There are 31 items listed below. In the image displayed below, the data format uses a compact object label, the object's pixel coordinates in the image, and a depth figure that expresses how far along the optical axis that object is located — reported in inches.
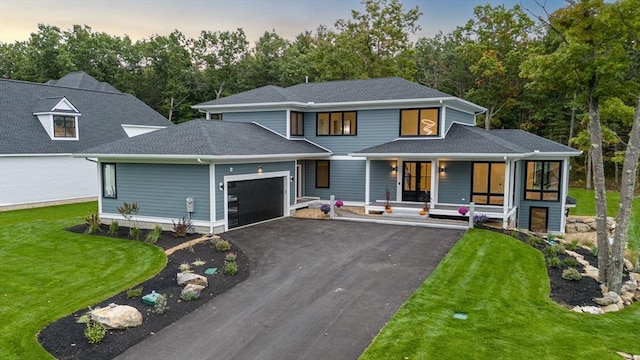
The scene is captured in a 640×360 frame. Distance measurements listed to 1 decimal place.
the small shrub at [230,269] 402.9
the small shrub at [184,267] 406.6
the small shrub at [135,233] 546.9
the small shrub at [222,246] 480.3
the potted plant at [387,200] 733.4
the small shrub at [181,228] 550.3
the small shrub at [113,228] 577.3
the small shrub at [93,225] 591.8
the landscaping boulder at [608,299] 352.5
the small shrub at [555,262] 452.4
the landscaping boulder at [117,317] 284.2
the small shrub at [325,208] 735.1
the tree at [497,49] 1381.6
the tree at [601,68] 370.3
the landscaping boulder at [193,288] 343.6
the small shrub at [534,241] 554.6
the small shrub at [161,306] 310.6
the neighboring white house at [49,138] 811.9
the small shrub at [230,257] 438.7
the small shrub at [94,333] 265.1
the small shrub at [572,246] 559.5
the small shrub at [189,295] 336.2
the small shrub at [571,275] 407.8
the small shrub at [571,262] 459.2
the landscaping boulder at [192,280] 366.6
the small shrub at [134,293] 338.3
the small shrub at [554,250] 500.2
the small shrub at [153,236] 529.3
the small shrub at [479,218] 642.8
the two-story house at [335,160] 595.2
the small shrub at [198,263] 426.6
